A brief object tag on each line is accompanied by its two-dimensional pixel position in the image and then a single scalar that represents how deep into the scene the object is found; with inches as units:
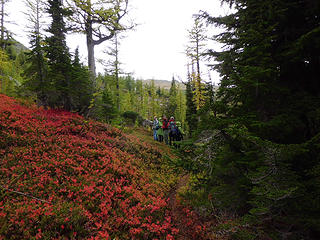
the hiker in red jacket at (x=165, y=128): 635.1
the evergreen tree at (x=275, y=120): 114.1
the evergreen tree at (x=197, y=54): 904.3
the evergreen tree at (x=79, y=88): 456.8
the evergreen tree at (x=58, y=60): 429.9
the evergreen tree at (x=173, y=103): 1328.2
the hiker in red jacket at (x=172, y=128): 599.2
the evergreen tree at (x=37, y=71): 401.8
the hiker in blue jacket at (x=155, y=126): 684.2
